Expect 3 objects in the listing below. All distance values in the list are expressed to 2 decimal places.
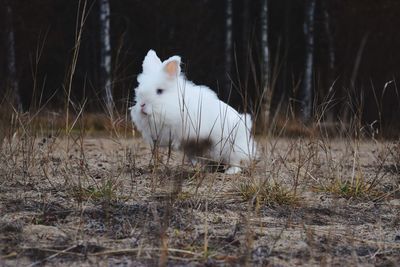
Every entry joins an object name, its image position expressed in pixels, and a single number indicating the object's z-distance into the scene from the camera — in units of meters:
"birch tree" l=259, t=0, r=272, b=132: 15.61
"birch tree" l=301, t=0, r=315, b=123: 16.17
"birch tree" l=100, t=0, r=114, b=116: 13.91
